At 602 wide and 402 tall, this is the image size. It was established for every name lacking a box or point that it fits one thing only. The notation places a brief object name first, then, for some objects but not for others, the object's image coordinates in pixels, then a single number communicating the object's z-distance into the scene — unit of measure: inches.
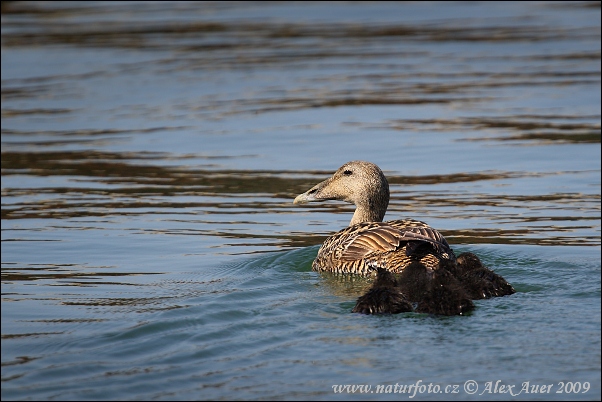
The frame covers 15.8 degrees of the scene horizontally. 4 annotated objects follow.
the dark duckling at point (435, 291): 640.4
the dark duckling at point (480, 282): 682.8
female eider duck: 655.1
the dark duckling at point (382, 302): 641.0
